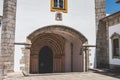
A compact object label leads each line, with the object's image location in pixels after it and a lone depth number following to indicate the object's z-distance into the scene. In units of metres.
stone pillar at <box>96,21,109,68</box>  11.36
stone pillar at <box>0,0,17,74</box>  9.50
